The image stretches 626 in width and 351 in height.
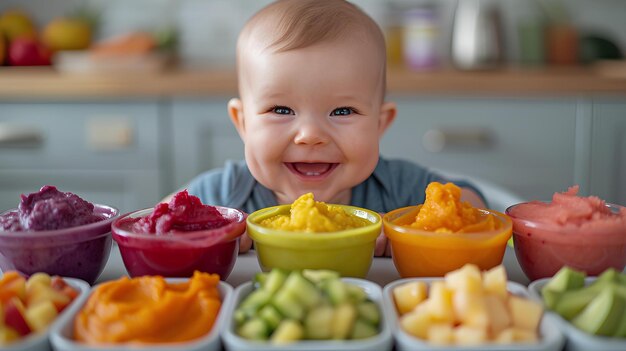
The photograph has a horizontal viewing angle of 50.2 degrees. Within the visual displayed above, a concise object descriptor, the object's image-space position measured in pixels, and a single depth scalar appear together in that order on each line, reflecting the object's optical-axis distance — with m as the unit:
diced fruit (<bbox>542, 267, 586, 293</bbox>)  0.78
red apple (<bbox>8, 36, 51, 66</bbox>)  2.95
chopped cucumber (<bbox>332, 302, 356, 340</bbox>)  0.71
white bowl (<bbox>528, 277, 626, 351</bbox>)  0.69
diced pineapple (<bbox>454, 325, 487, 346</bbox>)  0.69
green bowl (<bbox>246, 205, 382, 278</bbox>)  0.87
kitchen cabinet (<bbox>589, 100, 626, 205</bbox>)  2.64
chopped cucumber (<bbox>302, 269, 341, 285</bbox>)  0.78
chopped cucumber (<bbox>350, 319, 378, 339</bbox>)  0.71
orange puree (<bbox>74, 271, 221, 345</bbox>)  0.73
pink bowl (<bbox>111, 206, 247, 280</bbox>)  0.89
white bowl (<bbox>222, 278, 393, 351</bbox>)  0.68
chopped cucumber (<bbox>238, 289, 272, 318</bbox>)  0.74
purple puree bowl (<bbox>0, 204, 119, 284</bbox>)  0.90
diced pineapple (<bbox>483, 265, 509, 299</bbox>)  0.76
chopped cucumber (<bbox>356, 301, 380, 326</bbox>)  0.74
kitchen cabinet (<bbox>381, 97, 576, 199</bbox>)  2.67
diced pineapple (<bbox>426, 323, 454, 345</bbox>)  0.70
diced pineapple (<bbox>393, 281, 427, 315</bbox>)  0.79
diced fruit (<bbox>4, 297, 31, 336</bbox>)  0.73
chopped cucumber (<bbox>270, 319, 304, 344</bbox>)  0.69
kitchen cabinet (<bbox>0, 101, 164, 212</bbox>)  2.72
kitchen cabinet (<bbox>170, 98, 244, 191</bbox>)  2.69
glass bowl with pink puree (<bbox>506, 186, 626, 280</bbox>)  0.90
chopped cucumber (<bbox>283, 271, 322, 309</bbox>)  0.72
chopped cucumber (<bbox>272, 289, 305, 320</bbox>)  0.71
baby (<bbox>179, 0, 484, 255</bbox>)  1.11
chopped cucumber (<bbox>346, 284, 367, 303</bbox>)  0.75
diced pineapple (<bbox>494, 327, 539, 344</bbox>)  0.69
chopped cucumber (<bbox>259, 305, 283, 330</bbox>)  0.71
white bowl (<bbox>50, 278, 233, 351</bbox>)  0.68
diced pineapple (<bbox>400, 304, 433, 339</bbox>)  0.72
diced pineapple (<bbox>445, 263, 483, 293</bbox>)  0.74
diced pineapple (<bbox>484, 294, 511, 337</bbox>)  0.72
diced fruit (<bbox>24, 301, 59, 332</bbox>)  0.74
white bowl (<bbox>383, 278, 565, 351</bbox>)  0.68
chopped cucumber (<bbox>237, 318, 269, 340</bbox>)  0.70
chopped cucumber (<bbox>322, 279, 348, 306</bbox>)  0.73
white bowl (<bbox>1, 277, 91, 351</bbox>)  0.70
